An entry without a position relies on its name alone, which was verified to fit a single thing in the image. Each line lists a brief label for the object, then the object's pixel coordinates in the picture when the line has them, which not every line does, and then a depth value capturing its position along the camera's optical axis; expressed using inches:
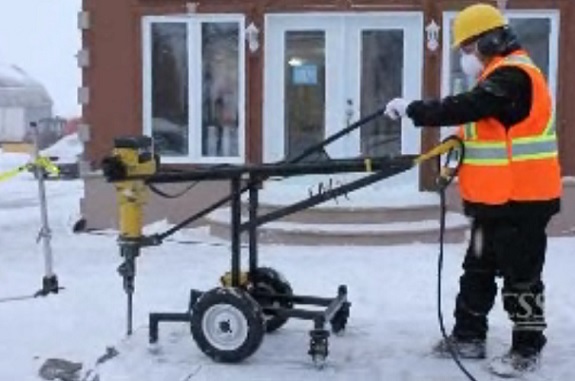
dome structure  1439.5
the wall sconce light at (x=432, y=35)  491.5
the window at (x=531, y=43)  492.1
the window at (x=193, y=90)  515.8
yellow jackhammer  228.7
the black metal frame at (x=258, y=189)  217.5
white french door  503.5
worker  204.2
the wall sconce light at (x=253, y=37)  503.5
